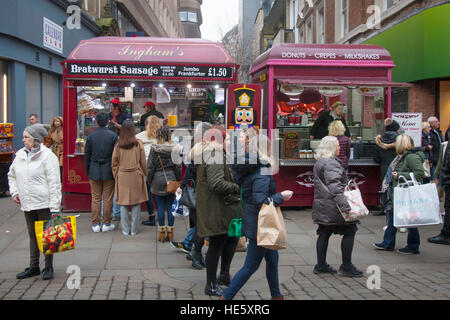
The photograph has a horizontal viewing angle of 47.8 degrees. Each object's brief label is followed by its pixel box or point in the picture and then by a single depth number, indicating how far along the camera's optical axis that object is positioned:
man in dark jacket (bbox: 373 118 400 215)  9.09
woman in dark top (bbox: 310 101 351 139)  10.75
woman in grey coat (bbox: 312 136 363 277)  5.79
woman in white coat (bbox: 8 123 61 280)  5.75
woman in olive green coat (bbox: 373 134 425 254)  6.88
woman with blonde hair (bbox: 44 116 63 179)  10.45
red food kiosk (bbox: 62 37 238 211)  9.80
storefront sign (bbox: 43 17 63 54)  15.12
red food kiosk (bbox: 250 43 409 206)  10.20
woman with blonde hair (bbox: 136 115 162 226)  8.12
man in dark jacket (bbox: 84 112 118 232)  8.32
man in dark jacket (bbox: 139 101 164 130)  10.36
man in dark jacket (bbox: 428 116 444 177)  11.32
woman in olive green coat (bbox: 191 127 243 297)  5.08
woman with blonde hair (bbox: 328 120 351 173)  8.94
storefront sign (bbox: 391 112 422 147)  10.62
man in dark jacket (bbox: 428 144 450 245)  7.71
